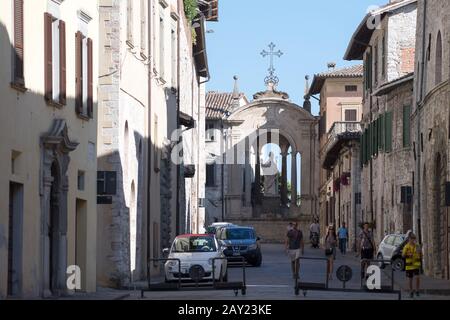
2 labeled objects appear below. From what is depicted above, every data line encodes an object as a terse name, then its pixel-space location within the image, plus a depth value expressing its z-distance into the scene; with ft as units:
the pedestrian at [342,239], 218.59
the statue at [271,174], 376.89
